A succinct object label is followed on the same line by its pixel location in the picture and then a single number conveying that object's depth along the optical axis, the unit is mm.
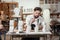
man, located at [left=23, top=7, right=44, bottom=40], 2325
